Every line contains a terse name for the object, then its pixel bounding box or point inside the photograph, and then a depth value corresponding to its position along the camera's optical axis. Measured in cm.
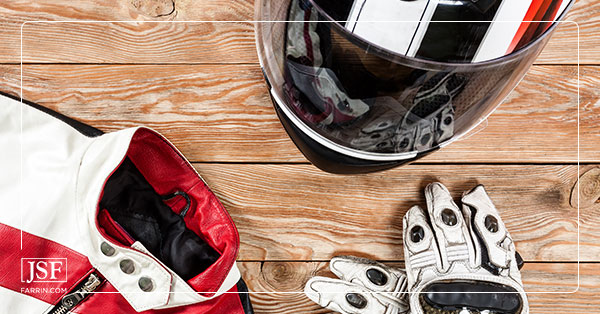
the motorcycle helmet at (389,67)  51
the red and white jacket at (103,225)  77
